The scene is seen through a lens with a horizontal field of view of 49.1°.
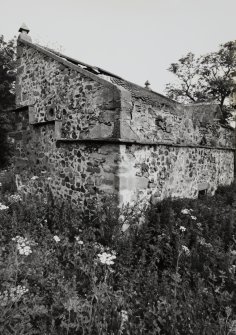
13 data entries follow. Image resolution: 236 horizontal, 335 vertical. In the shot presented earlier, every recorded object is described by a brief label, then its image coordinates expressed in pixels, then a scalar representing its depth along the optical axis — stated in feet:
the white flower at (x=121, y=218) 18.52
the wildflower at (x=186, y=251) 15.53
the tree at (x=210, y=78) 83.82
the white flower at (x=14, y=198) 19.26
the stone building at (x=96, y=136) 19.48
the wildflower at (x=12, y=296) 9.00
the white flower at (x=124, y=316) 9.66
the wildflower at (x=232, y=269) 13.80
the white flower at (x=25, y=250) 10.51
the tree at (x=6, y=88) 71.42
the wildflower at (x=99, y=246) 14.46
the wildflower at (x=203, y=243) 16.19
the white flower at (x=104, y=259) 10.31
